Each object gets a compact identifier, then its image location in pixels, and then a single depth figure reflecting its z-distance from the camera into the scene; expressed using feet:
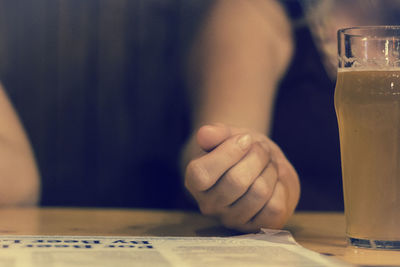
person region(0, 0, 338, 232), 2.18
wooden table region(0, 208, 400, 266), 2.03
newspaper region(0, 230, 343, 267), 1.73
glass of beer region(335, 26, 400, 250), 1.98
